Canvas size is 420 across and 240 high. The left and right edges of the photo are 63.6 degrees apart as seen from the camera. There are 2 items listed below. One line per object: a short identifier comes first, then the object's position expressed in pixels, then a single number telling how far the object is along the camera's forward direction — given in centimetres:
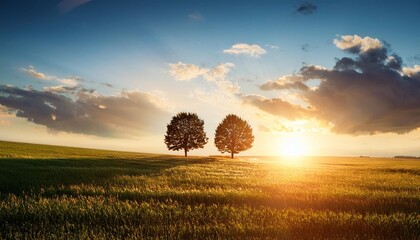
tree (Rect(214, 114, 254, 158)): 8862
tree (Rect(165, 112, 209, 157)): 8850
